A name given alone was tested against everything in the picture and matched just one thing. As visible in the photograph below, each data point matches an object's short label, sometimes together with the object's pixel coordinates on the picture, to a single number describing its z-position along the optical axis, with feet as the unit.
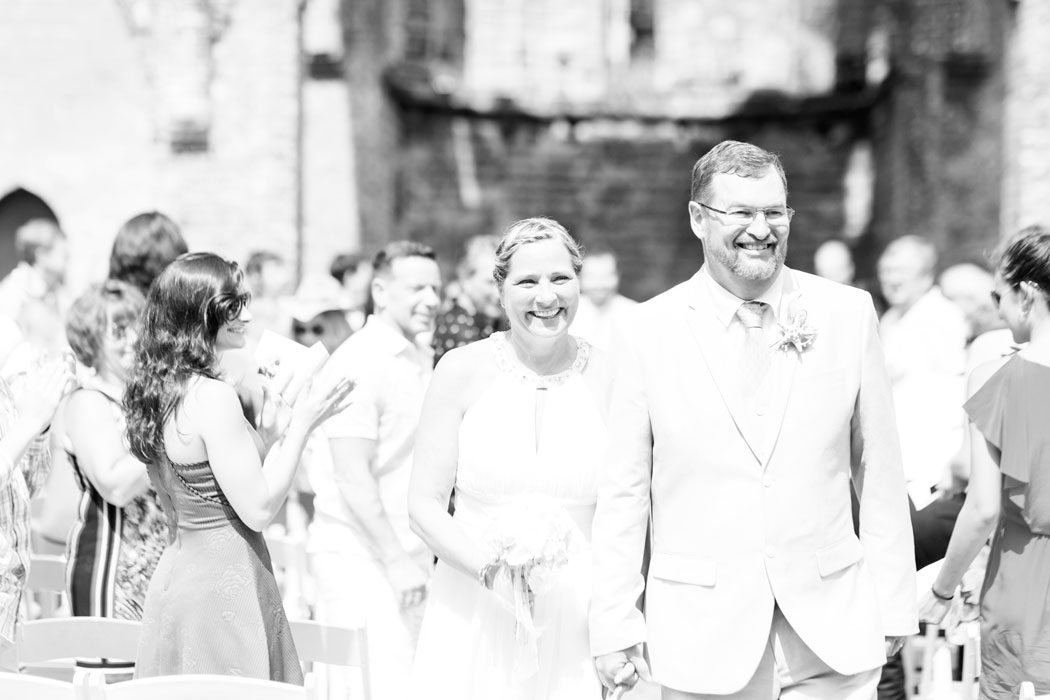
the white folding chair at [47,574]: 15.58
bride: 12.03
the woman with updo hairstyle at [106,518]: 14.11
